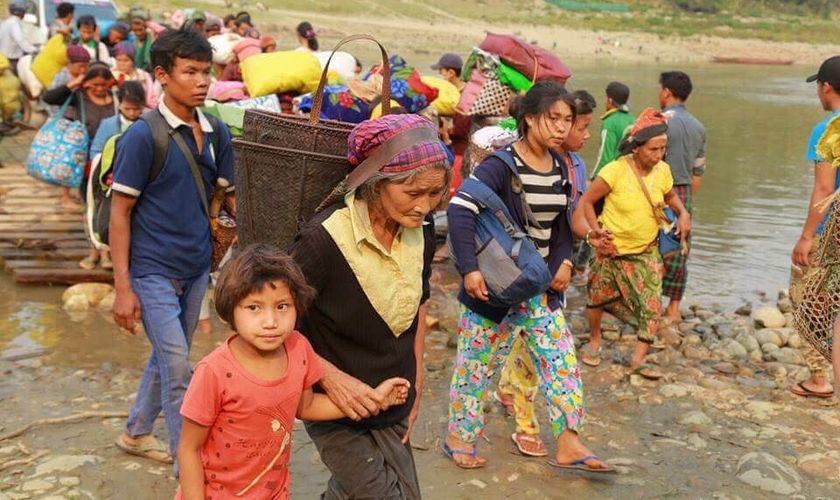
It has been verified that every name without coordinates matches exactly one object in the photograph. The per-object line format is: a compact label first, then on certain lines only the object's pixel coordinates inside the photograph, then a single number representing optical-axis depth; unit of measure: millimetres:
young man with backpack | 3840
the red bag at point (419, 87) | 7684
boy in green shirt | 7812
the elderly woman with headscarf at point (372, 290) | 3006
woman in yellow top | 6215
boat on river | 46688
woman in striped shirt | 4445
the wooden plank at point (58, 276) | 7434
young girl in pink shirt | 2770
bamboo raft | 7484
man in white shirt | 13602
